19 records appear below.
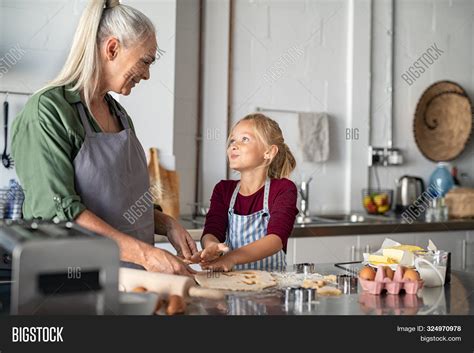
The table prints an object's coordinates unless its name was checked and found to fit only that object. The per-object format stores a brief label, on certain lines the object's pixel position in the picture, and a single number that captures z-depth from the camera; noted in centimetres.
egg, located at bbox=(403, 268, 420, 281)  145
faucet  372
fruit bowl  387
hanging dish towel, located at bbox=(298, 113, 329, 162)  376
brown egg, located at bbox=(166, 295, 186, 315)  114
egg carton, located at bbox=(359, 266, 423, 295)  144
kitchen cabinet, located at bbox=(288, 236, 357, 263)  317
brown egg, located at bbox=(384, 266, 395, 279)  146
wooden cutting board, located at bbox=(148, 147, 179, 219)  318
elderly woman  142
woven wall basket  423
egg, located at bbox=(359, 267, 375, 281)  146
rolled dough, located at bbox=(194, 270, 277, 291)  147
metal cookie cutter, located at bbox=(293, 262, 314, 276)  170
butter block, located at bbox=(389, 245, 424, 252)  171
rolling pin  122
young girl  203
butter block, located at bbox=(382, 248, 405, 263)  167
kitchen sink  360
